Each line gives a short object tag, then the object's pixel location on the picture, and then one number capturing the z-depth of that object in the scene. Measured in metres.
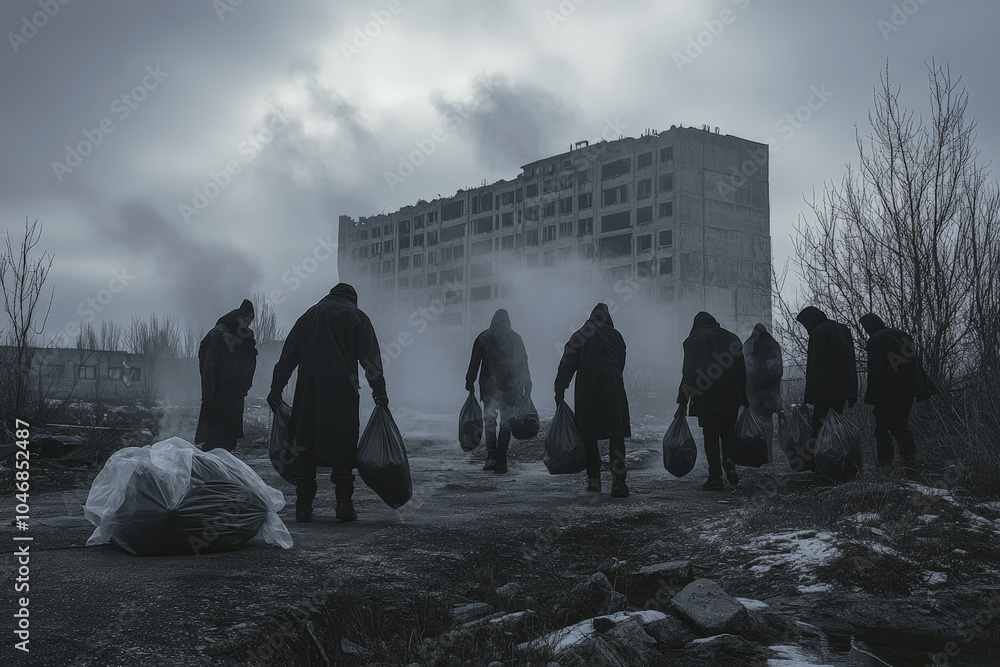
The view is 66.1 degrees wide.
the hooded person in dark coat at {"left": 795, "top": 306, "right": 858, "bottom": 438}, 7.03
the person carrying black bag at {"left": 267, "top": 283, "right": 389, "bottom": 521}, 5.14
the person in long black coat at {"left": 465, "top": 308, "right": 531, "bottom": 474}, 9.11
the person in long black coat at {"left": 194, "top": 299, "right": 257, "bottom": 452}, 7.21
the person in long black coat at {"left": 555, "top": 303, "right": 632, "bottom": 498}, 6.93
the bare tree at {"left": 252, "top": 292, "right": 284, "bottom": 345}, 42.94
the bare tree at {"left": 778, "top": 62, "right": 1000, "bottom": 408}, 8.30
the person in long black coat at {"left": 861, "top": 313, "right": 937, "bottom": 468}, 6.95
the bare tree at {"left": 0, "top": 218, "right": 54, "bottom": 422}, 9.59
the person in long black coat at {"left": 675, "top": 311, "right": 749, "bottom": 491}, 7.29
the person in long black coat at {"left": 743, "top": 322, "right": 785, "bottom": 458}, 8.56
